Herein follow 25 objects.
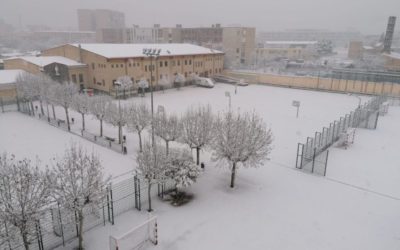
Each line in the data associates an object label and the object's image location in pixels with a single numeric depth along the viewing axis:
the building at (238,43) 79.69
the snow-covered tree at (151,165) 12.75
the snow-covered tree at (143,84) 40.00
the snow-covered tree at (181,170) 13.96
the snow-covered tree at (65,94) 25.78
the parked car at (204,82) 48.91
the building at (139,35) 116.00
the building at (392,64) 59.56
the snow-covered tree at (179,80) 46.51
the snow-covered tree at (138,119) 20.19
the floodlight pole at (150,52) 19.25
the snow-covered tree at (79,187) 10.16
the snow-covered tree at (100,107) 22.64
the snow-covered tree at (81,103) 23.94
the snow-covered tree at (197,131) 16.59
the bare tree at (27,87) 29.52
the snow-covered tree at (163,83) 44.35
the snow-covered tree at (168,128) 17.72
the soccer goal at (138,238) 10.23
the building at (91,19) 190.12
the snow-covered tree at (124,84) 38.34
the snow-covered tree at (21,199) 8.77
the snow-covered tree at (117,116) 20.97
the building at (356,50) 104.43
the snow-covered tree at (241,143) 14.89
